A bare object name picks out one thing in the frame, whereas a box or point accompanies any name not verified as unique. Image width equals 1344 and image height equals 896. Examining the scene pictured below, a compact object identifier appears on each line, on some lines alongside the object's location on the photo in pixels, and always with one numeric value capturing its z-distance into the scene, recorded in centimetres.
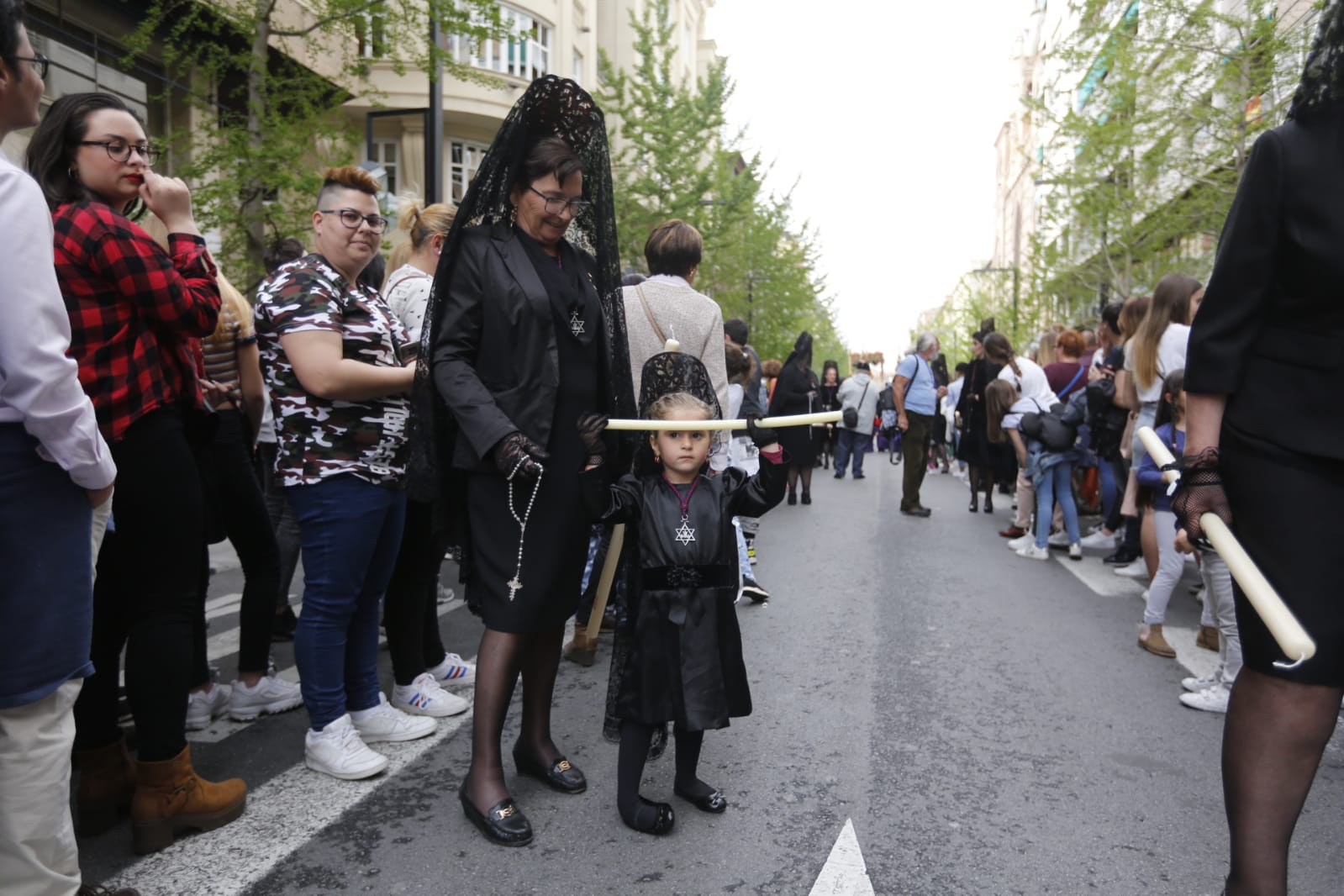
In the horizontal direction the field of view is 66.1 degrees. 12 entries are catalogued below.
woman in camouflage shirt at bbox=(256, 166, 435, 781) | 343
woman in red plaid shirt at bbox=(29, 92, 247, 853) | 276
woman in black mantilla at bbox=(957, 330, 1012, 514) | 1102
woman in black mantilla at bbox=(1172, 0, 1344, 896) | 201
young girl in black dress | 308
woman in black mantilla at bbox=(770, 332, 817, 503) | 1233
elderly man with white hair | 1111
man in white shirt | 202
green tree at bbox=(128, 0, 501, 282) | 970
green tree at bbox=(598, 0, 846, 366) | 2370
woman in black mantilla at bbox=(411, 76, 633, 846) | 306
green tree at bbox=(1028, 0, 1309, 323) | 1420
